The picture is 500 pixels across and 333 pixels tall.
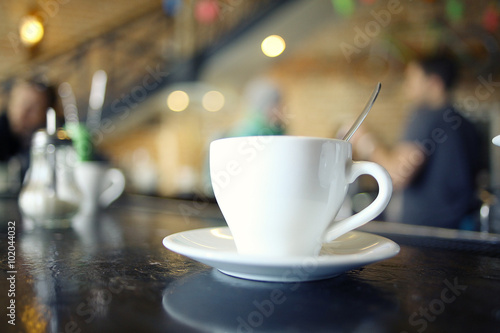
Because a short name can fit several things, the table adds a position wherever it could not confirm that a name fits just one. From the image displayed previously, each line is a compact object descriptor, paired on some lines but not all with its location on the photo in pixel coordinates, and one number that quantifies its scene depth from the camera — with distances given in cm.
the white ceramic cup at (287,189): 36
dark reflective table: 24
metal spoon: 42
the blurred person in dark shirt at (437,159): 182
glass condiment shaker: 69
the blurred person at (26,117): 263
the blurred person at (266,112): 246
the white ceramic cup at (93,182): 90
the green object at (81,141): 92
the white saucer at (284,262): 30
